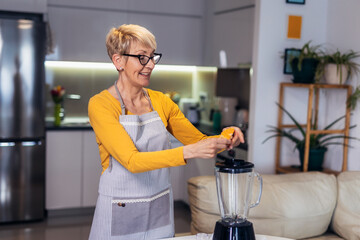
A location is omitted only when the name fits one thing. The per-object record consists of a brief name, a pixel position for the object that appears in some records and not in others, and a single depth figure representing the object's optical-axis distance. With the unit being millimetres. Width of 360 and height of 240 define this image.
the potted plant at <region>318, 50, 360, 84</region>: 3084
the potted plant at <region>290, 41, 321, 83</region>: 3170
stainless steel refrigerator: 3984
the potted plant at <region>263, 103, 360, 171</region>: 3207
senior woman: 1704
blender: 1573
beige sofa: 2422
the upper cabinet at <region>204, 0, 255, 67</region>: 3770
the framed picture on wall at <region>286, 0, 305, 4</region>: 3316
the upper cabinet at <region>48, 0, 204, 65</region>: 4422
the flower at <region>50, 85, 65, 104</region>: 4574
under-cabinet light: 4770
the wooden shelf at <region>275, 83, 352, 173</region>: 3104
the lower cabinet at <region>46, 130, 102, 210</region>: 4277
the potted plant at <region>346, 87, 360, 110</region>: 3080
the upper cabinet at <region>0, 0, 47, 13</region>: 4078
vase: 4516
